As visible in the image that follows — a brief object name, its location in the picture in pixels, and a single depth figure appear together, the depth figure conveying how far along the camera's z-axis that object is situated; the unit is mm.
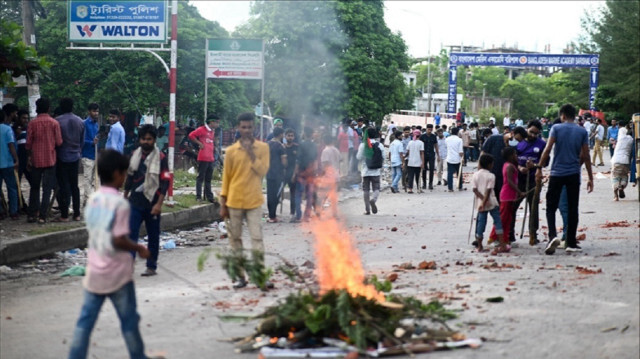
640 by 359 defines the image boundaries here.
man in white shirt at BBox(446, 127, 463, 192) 24125
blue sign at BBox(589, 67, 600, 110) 53375
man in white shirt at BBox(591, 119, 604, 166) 32425
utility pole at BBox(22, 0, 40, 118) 22031
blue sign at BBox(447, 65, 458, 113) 54250
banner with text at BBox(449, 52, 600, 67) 53031
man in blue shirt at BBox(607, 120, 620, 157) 33062
